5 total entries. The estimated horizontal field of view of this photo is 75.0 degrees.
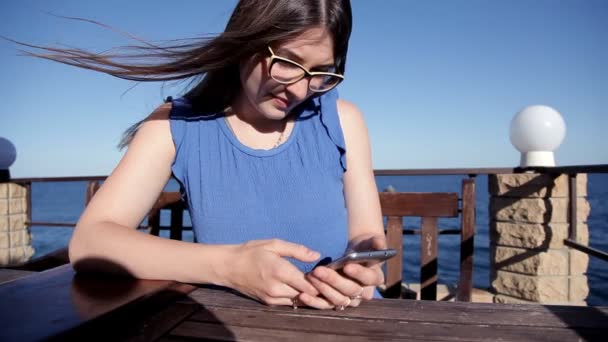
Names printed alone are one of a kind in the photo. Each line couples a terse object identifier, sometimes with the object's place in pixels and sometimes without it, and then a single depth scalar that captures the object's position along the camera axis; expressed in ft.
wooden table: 2.50
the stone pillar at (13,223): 16.08
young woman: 3.66
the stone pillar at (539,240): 10.55
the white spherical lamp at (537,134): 11.69
